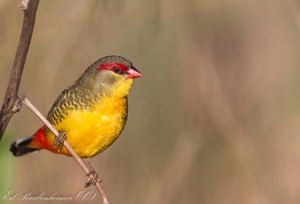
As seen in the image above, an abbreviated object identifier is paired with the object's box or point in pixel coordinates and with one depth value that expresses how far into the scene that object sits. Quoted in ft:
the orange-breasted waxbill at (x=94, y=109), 24.41
